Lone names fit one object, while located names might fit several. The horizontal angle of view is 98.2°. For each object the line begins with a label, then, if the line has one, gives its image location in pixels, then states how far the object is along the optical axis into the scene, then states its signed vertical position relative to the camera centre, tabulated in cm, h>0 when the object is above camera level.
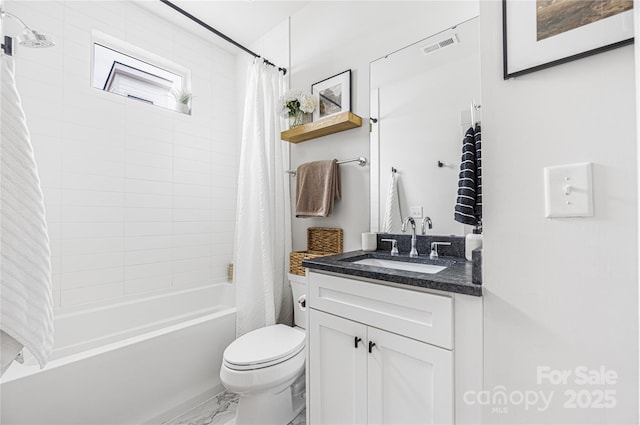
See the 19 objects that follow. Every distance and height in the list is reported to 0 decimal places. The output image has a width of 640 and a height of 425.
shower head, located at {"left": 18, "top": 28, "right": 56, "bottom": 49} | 120 +77
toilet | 128 -76
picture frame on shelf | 177 +80
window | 197 +108
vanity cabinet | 83 -48
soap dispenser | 114 -11
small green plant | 231 +98
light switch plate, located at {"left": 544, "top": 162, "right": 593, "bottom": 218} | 62 +6
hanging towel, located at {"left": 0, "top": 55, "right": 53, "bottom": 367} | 76 -8
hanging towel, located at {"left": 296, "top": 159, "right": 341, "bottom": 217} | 177 +17
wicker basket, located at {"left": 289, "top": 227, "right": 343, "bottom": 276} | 181 -22
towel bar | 170 +34
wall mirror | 133 +50
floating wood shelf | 165 +55
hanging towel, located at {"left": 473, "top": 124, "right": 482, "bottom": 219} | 101 +12
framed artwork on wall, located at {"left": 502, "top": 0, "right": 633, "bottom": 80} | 59 +43
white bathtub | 114 -79
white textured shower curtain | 191 -1
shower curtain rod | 168 +123
